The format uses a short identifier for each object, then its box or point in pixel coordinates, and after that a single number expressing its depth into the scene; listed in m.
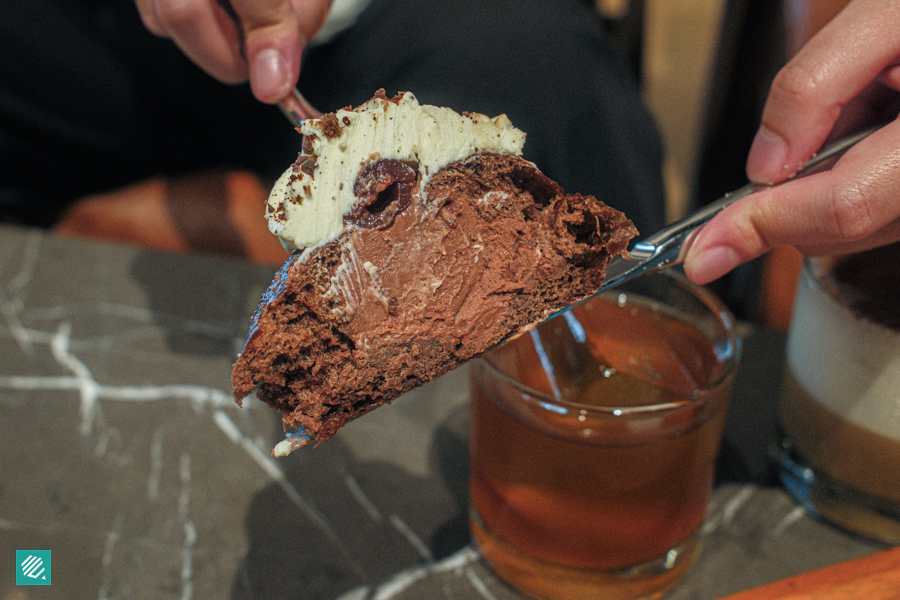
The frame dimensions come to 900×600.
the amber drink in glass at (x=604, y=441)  0.27
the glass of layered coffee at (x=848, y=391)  0.29
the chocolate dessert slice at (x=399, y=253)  0.24
